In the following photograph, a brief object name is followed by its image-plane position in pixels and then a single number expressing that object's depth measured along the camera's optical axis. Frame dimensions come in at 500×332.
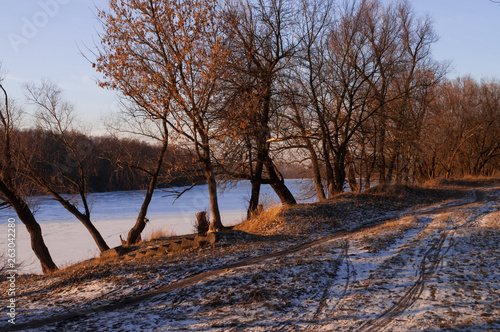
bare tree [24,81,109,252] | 12.91
